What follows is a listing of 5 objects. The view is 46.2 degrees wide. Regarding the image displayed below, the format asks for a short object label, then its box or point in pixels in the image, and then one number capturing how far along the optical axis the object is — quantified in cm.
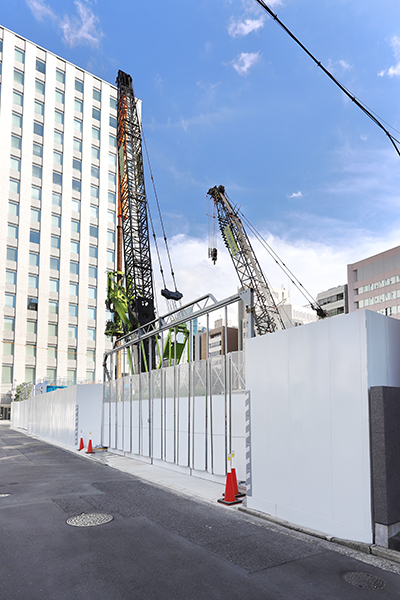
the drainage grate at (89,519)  827
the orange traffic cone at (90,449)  2094
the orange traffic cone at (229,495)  977
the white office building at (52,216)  6272
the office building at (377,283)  9131
